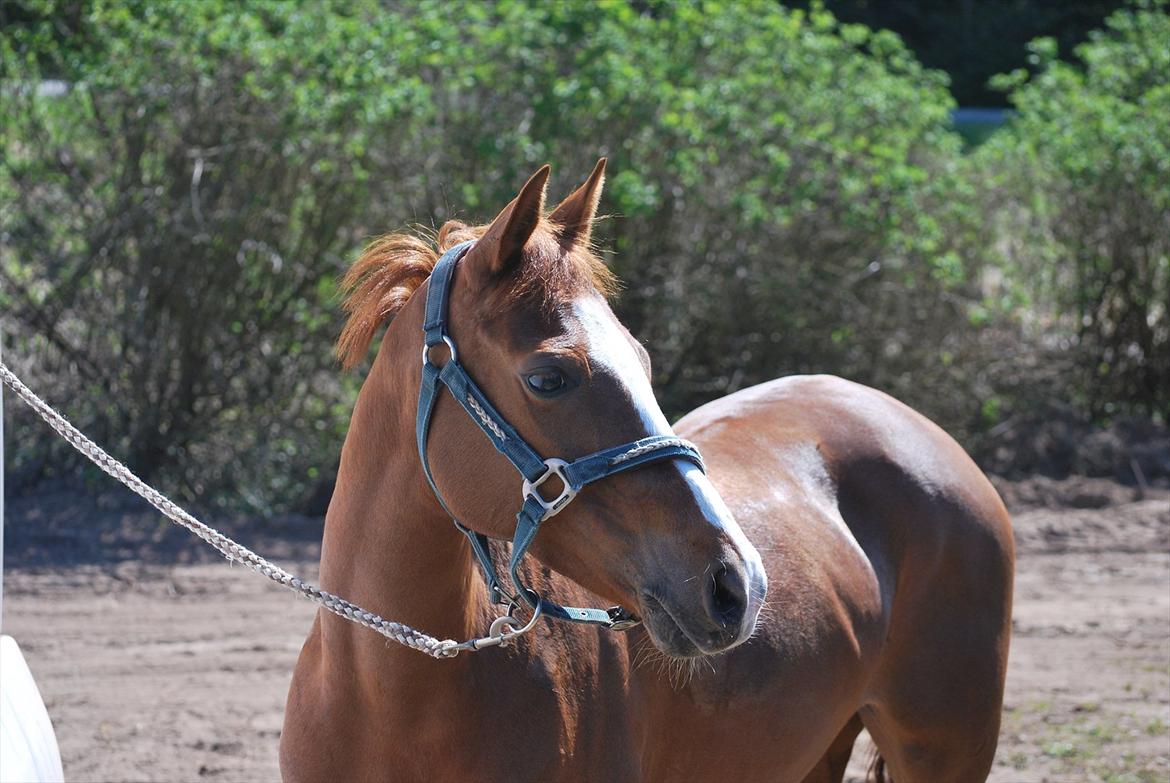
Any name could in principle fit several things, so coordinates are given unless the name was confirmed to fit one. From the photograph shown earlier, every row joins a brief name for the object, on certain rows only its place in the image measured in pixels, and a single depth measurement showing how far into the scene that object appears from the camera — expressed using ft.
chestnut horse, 13.60
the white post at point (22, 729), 15.78
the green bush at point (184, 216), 48.52
